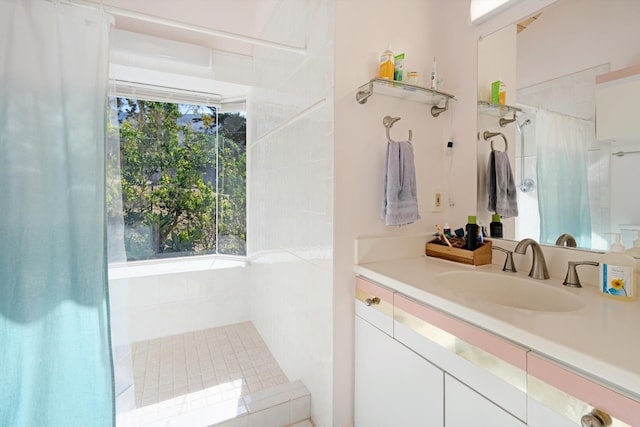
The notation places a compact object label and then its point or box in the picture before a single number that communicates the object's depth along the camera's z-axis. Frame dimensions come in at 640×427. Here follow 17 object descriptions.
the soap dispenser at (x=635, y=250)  1.00
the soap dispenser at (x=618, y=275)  0.94
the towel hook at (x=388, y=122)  1.45
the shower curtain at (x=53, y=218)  1.11
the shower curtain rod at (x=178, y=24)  1.20
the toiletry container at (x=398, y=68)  1.40
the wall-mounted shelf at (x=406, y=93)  1.33
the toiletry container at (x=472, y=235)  1.39
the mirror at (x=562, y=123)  1.04
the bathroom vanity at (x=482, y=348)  0.64
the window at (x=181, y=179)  2.81
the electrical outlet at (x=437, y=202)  1.63
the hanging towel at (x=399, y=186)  1.38
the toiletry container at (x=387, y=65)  1.38
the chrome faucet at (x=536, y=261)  1.17
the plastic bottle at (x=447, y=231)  1.54
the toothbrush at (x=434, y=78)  1.50
